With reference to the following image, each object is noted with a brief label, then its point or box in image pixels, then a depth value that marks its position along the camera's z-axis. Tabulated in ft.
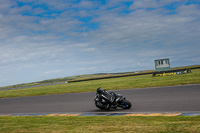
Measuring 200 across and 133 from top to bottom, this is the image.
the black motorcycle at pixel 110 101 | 35.86
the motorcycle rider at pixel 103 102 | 36.29
